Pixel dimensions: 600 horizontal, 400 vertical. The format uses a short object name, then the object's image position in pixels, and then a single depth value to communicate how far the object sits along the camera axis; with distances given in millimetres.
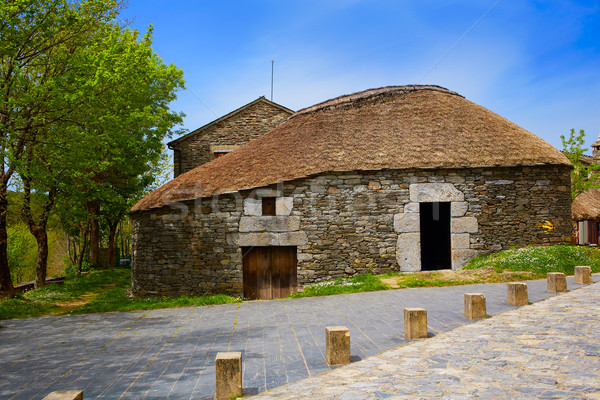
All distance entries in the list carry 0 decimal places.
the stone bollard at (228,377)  4574
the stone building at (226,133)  20281
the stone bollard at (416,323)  6512
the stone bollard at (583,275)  10852
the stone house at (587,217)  22666
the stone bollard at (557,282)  9742
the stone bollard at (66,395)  3557
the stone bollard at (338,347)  5541
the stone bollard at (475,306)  7566
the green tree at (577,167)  21016
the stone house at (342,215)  12961
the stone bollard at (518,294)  8508
